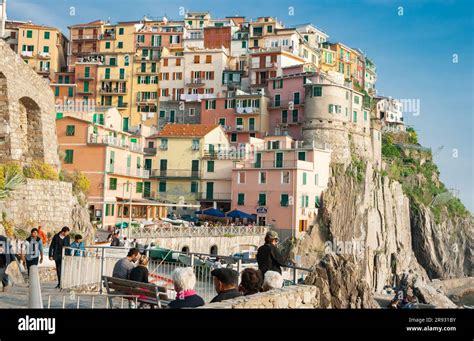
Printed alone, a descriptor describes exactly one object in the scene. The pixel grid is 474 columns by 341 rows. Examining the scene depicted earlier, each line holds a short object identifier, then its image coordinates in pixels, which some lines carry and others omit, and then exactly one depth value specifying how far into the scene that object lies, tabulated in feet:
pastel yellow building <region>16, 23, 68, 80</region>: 212.64
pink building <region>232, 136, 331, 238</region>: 151.23
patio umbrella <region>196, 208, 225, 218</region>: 147.64
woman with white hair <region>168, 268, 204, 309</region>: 21.34
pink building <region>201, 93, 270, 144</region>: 189.67
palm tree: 67.14
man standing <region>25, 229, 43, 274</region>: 39.47
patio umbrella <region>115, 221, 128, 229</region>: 119.76
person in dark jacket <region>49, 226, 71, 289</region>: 41.76
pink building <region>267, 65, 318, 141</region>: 187.93
